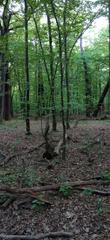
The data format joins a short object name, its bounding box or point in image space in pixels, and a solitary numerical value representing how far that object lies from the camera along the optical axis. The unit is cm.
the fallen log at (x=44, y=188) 365
